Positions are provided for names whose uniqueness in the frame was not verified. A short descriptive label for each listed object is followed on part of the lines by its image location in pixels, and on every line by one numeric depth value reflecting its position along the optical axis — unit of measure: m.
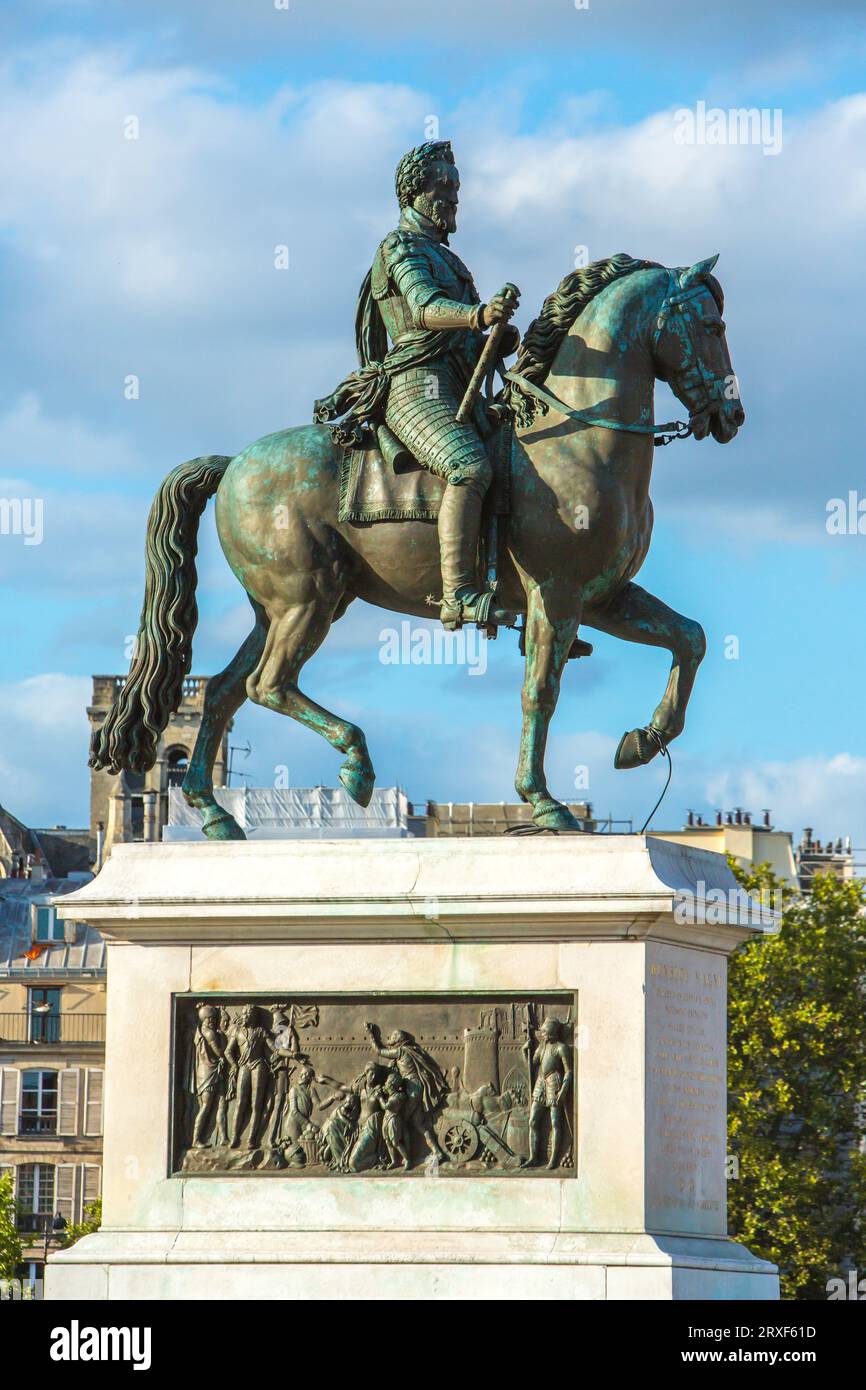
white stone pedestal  16.25
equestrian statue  17.34
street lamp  68.22
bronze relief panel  16.48
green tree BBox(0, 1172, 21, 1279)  49.84
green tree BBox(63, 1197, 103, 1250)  54.15
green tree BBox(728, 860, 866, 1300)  46.56
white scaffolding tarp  67.56
